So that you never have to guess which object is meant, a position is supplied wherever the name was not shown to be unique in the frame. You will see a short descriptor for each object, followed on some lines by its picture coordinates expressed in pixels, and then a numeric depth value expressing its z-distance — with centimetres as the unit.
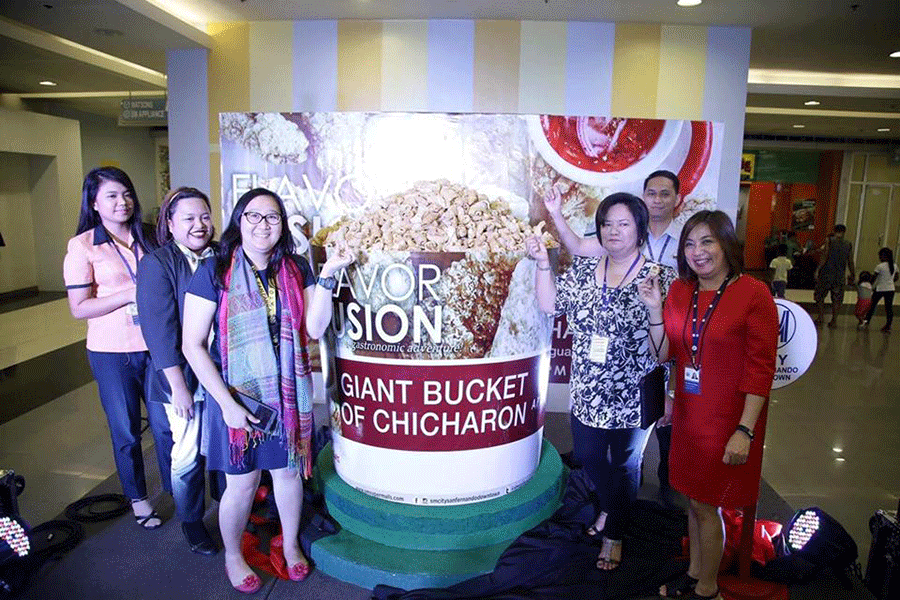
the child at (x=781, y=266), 874
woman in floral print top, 235
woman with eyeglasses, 219
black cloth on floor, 237
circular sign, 282
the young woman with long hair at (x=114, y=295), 266
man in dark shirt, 845
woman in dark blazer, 241
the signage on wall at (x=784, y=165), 1416
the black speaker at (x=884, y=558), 239
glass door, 1381
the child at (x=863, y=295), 830
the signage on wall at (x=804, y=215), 1462
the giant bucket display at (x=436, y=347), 242
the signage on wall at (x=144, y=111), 658
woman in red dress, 207
